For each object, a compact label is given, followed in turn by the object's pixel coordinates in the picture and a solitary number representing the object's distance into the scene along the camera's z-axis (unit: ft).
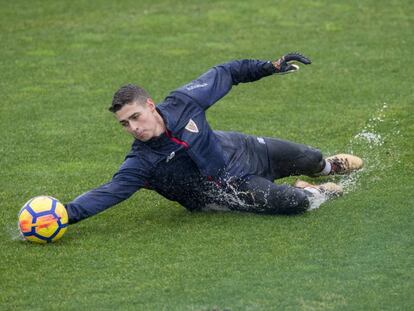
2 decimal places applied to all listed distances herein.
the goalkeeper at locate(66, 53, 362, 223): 53.11
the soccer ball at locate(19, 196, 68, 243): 51.72
